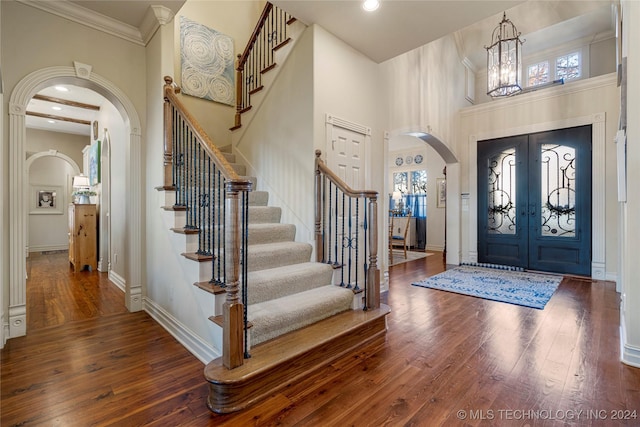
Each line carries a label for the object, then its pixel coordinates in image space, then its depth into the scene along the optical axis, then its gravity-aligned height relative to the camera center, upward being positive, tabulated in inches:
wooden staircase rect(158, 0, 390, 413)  72.4 -27.5
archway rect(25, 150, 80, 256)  294.4 +49.2
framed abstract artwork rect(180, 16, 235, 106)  172.2 +90.4
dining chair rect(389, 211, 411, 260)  275.0 -26.8
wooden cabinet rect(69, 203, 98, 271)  209.8 -15.5
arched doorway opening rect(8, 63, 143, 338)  102.7 +14.1
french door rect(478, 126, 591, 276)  201.5 +8.4
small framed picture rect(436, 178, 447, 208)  333.7 +23.1
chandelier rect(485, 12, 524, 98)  176.2 +85.8
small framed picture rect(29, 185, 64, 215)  311.8 +15.9
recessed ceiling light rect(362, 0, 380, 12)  107.5 +75.1
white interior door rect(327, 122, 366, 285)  136.4 +22.3
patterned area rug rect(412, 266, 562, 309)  151.9 -42.3
